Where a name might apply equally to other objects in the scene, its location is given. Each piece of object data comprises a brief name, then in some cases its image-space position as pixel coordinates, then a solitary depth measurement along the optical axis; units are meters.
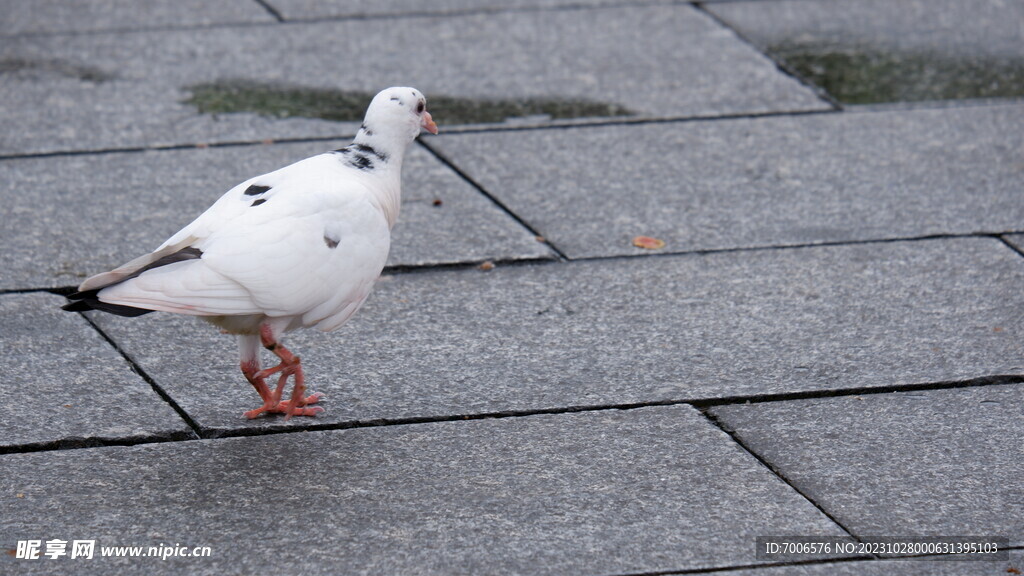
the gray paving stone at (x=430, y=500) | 7.41
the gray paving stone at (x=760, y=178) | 12.48
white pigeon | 8.01
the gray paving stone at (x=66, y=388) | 8.75
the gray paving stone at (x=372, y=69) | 14.60
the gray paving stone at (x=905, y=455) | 7.91
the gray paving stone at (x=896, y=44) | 16.19
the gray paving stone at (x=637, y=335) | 9.50
